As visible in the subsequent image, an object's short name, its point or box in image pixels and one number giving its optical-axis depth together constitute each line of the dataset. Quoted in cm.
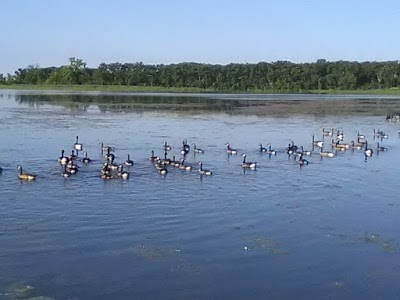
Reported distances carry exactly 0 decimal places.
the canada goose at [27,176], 2214
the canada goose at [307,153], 3219
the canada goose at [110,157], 2619
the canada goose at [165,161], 2612
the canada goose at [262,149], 3179
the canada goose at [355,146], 3509
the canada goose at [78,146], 3055
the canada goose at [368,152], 3272
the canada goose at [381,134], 4103
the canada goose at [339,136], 3741
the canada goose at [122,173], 2326
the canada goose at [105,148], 3025
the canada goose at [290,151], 3148
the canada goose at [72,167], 2358
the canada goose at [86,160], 2673
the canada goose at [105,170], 2347
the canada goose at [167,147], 3040
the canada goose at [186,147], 3044
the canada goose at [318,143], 3481
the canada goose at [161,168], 2454
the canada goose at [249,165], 2653
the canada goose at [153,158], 2705
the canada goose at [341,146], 3478
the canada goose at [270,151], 3138
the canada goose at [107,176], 2307
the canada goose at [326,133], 4104
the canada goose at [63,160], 2488
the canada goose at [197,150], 3088
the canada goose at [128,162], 2602
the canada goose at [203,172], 2490
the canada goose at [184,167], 2595
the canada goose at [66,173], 2311
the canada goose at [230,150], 3072
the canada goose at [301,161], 2856
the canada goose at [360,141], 3588
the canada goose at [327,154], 3201
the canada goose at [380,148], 3482
